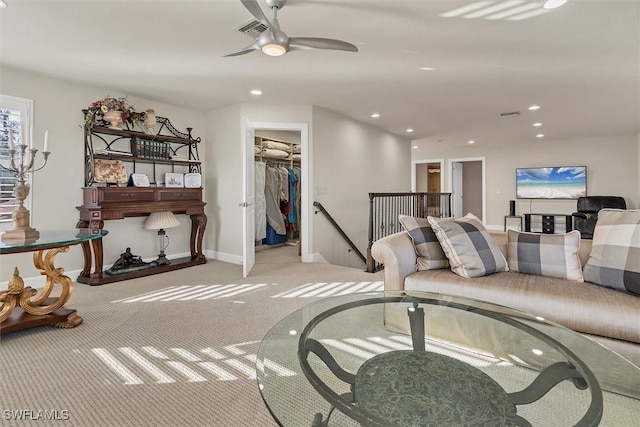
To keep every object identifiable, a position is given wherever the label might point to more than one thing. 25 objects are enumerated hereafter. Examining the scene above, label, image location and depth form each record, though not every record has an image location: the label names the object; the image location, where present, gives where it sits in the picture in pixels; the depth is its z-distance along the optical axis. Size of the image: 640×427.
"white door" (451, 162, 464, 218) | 9.36
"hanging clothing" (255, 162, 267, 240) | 5.73
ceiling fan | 2.08
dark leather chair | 6.54
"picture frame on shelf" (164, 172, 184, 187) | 4.49
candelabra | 2.26
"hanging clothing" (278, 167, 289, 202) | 6.16
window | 3.33
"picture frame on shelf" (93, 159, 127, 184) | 3.88
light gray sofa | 1.51
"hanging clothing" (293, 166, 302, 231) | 6.48
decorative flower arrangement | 3.73
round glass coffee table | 0.93
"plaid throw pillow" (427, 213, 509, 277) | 2.12
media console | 7.37
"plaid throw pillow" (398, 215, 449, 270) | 2.29
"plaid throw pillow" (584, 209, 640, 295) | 1.76
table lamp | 4.27
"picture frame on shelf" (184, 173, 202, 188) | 4.63
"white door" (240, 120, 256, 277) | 3.83
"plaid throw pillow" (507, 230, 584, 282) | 2.04
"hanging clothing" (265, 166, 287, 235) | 6.01
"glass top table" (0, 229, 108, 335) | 2.24
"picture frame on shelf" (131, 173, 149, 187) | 4.16
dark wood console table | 3.62
